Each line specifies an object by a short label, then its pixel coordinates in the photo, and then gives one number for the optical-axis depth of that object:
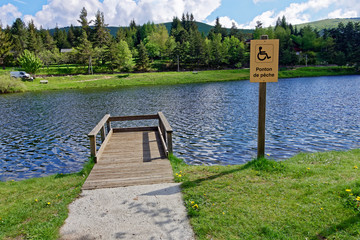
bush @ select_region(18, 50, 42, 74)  75.38
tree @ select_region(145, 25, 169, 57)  108.38
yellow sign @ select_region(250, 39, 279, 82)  7.89
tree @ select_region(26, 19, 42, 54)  94.06
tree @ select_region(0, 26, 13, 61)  88.92
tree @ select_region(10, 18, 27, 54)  99.21
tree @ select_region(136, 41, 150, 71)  84.61
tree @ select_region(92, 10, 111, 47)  93.96
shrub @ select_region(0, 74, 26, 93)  56.22
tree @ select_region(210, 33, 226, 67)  94.75
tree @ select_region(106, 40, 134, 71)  81.00
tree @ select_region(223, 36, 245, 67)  95.84
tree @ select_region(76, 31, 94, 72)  82.62
